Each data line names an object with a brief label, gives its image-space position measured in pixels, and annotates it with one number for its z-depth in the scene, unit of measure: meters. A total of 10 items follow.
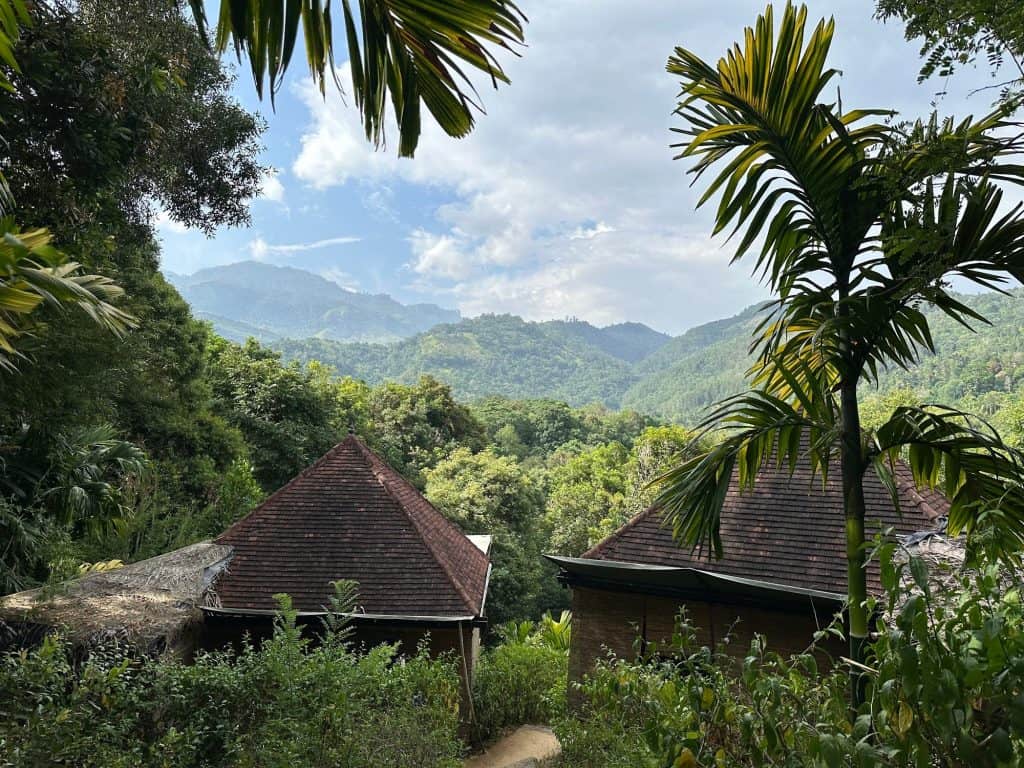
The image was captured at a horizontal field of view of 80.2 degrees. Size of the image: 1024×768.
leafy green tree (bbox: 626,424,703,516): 22.61
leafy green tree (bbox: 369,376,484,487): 28.20
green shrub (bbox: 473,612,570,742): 9.16
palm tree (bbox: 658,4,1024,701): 2.51
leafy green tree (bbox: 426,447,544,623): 18.78
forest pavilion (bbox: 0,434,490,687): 6.67
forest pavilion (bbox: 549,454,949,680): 7.23
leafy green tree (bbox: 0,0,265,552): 6.04
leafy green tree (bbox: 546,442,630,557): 23.31
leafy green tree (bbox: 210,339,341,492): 20.36
